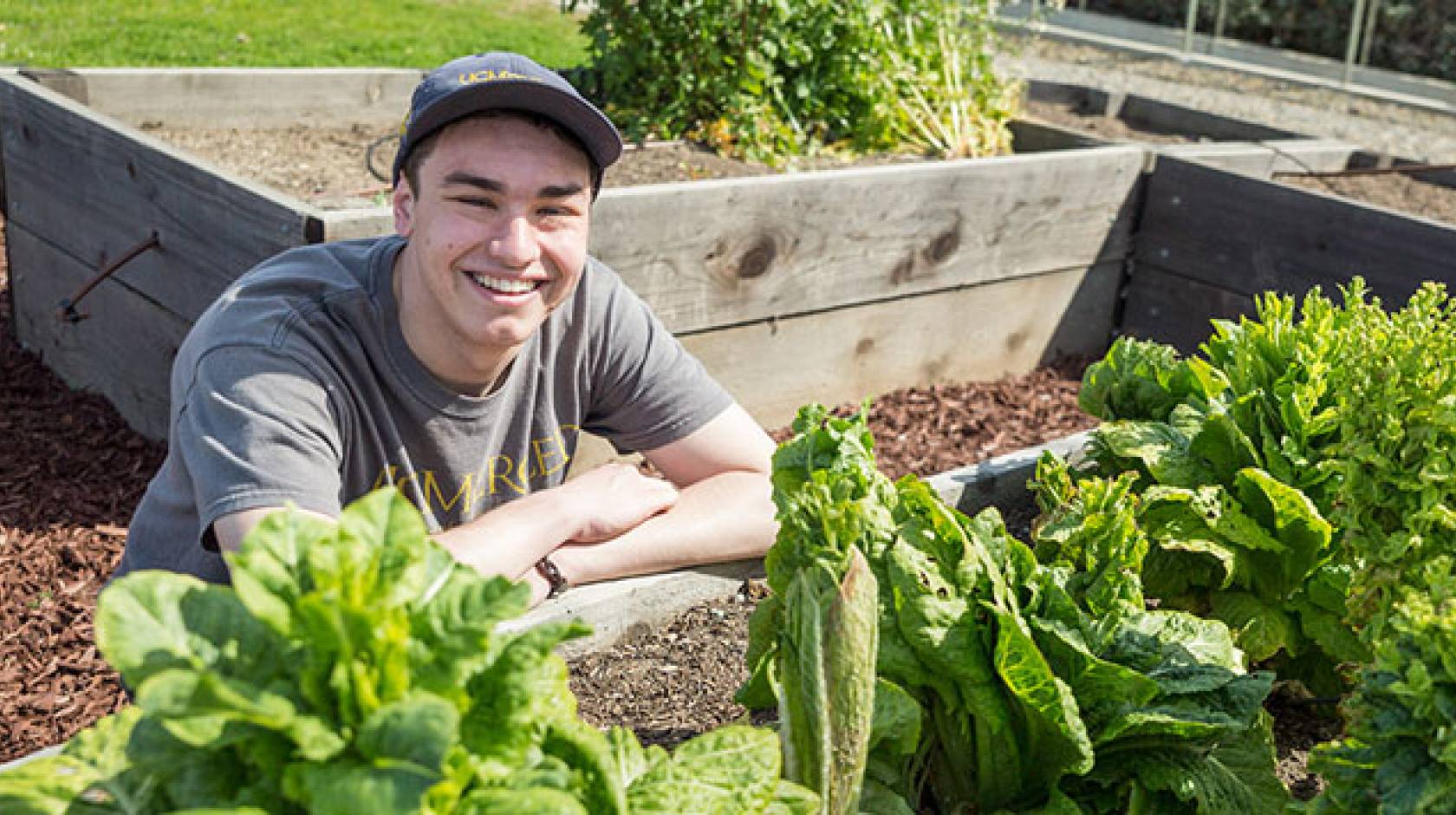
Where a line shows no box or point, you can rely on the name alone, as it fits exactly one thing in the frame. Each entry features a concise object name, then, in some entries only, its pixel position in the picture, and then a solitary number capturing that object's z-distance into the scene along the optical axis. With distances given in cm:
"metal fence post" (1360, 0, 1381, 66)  1448
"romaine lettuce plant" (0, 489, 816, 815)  112
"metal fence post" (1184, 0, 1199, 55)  1572
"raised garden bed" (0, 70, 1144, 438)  434
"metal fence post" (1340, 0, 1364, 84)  1386
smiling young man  255
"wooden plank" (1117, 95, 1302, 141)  753
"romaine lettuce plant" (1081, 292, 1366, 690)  250
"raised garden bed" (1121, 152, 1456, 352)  525
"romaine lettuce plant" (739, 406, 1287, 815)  190
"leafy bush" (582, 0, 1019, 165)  605
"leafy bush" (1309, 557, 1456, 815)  154
